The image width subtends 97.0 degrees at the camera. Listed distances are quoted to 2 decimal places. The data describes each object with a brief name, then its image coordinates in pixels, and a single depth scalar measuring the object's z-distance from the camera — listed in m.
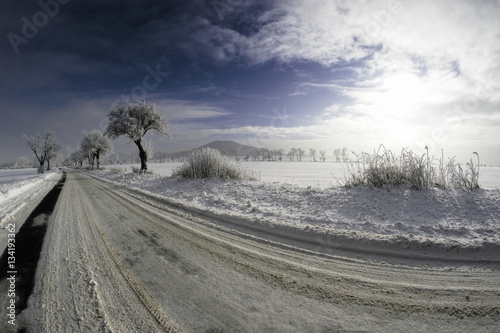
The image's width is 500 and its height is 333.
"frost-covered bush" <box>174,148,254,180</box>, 11.65
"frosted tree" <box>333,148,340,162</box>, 177.98
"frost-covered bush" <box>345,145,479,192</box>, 6.02
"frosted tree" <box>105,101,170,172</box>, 23.31
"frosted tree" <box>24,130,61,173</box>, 48.81
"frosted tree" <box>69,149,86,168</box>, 72.51
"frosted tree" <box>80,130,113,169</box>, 50.34
